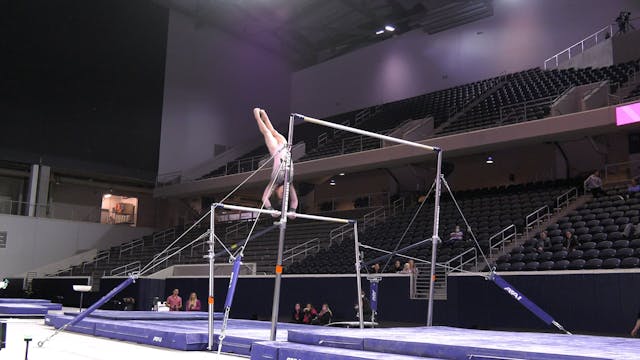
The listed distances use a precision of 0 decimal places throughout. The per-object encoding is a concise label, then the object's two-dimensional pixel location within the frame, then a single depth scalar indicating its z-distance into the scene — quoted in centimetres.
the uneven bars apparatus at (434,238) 1054
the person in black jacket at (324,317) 1473
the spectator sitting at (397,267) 1647
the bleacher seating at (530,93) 2103
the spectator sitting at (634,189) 1620
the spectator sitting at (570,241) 1453
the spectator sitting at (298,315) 1560
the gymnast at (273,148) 1014
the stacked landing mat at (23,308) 1820
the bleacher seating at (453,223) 1767
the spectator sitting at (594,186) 1822
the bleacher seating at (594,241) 1316
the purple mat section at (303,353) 706
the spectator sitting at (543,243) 1497
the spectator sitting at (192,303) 1755
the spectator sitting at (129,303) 2028
